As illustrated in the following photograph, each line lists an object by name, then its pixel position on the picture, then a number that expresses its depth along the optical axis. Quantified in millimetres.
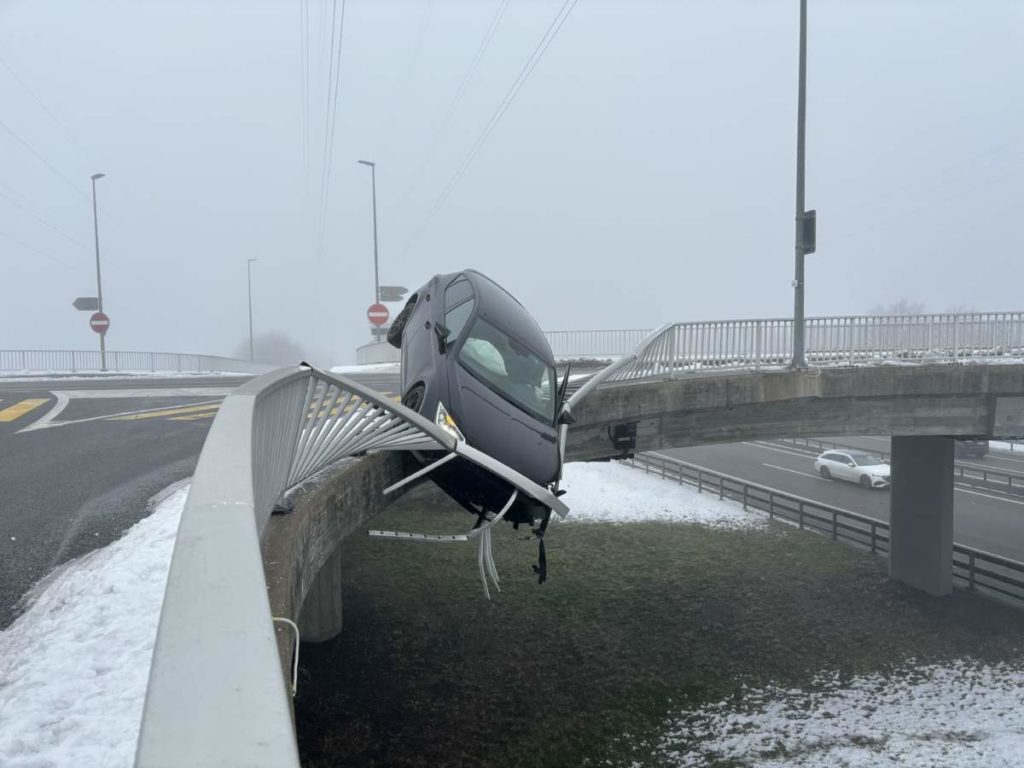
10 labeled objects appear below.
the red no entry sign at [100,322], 33062
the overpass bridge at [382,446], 1407
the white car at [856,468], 29250
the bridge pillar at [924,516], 16922
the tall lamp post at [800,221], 14297
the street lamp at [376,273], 36656
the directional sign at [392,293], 40625
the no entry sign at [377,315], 36594
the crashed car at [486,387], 7930
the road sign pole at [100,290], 33344
